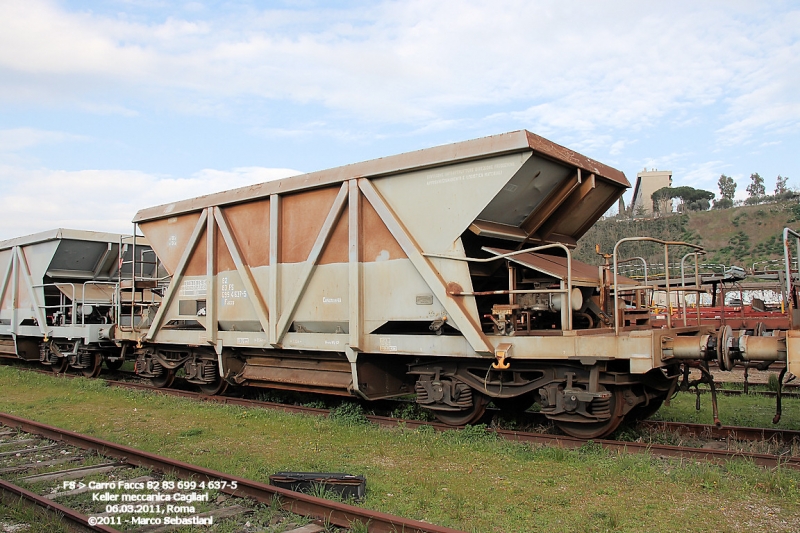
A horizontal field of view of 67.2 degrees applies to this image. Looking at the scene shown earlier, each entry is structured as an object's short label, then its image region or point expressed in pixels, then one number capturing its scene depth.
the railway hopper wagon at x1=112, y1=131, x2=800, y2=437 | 6.97
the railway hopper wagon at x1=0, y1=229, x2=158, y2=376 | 14.21
